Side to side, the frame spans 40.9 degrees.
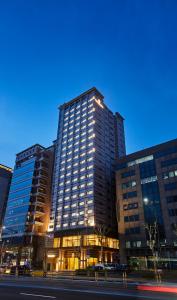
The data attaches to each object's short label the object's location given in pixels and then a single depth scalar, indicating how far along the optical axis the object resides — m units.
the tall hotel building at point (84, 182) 87.81
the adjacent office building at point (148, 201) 67.94
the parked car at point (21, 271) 41.27
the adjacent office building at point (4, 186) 137.62
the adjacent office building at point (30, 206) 100.62
